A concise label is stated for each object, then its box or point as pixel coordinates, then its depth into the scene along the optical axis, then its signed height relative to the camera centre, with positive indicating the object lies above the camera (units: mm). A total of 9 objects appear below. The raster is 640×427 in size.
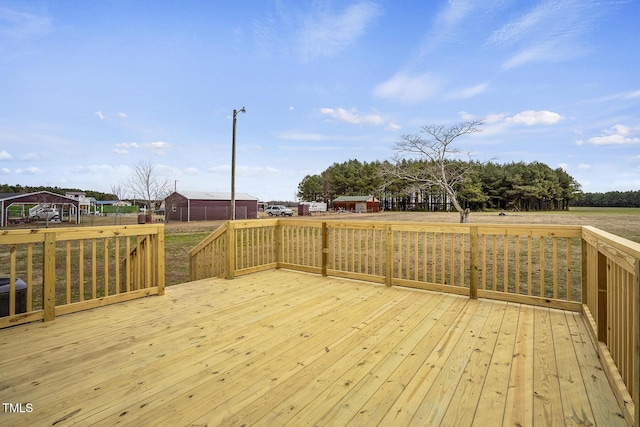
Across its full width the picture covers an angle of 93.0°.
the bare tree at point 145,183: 24000 +2471
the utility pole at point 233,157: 11877 +2253
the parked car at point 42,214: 19781 +38
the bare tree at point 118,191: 25766 +2051
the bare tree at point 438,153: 16562 +3392
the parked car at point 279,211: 34025 +241
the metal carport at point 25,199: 17578 +915
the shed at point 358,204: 44344 +1354
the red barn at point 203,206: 24875 +657
